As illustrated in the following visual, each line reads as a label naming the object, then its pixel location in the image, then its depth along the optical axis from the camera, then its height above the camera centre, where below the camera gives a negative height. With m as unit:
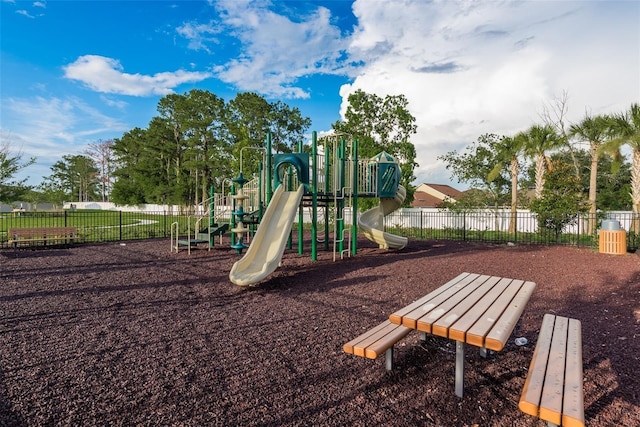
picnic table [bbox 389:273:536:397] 2.32 -0.80
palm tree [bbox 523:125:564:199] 19.64 +3.75
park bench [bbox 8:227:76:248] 11.78 -0.78
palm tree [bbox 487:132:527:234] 20.32 +3.39
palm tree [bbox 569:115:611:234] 16.66 +3.73
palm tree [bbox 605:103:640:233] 15.10 +3.14
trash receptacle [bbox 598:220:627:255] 10.58 -0.90
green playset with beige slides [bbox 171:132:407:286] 7.14 +0.38
